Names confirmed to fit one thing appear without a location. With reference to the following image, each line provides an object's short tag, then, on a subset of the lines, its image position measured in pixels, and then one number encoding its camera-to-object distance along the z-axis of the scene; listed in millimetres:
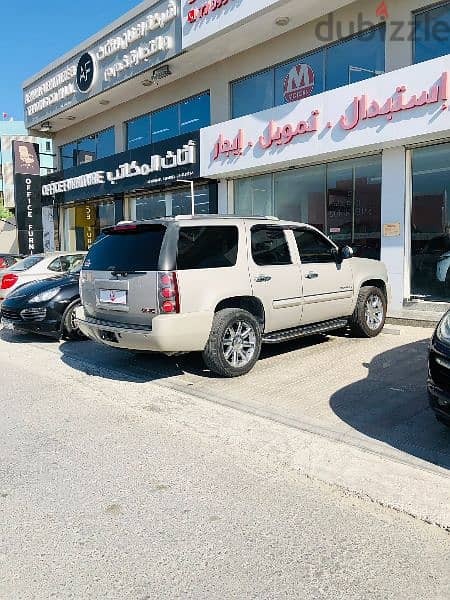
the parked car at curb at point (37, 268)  10609
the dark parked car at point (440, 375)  3826
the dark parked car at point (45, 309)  8594
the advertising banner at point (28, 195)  21734
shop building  10039
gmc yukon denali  5750
